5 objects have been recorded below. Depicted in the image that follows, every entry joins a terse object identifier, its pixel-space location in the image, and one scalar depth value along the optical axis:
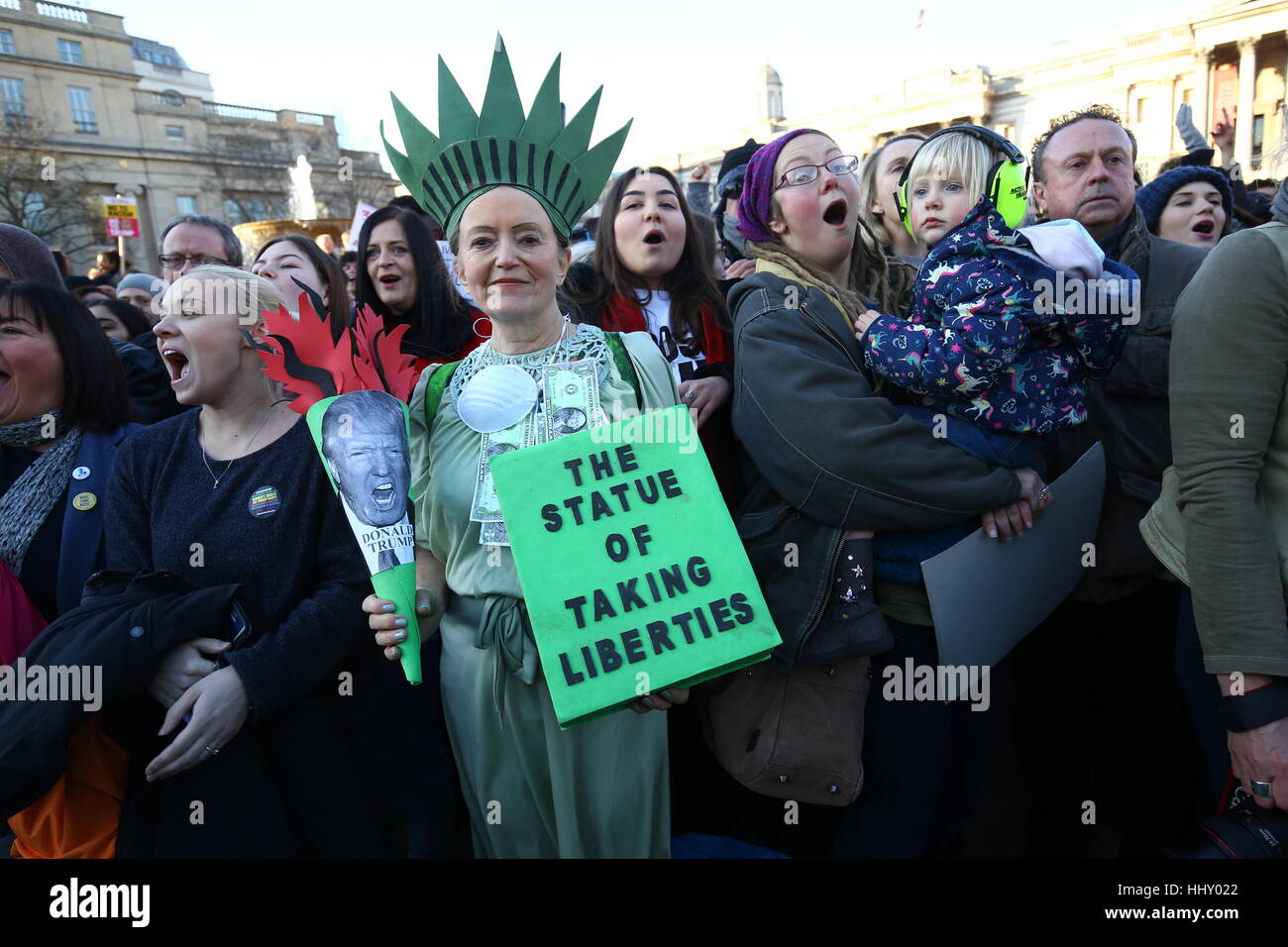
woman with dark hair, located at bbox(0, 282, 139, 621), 2.32
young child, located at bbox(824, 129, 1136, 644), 1.95
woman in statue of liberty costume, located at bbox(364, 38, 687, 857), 1.93
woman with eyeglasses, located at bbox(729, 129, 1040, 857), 2.03
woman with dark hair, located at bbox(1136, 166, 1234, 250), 3.65
